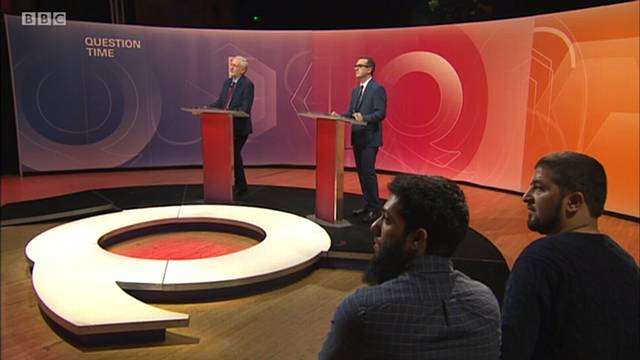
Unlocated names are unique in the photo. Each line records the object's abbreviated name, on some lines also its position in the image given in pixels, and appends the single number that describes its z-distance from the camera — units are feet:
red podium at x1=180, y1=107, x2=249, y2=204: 17.25
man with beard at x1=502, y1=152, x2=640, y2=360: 4.04
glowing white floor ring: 8.48
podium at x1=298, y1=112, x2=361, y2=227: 14.87
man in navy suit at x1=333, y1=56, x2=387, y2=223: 15.46
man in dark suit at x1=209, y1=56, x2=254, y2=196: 18.33
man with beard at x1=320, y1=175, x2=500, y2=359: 3.35
